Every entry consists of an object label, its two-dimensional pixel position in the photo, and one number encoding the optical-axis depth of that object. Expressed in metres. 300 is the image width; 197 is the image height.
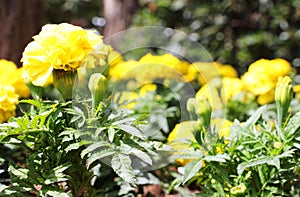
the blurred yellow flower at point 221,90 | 1.21
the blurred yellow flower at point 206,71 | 1.31
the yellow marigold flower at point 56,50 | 0.97
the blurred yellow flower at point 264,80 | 1.25
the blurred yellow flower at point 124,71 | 1.25
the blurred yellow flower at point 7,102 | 1.07
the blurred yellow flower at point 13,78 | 1.16
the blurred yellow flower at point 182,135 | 1.06
